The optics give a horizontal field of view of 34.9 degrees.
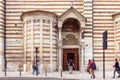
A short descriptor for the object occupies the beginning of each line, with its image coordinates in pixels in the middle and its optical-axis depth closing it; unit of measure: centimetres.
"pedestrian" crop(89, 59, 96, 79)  1512
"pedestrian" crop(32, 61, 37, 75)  1671
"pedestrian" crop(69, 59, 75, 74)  1746
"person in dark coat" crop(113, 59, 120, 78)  1531
